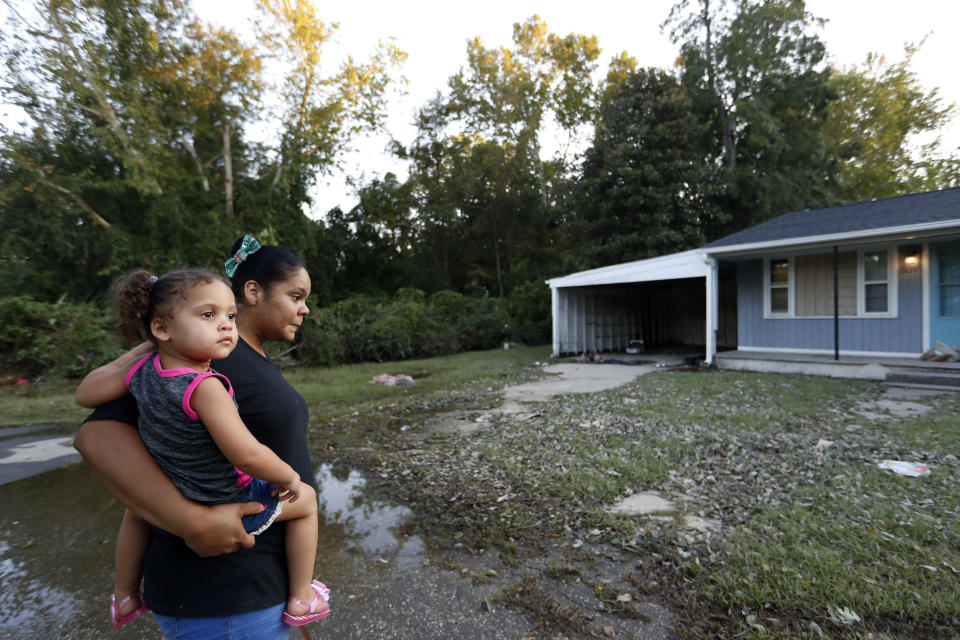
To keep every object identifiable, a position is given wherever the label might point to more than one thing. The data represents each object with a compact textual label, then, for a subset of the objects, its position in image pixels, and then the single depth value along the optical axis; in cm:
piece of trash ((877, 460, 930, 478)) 426
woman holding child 110
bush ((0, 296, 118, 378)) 1109
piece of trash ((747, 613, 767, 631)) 238
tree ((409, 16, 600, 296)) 2803
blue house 941
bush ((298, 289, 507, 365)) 1441
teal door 929
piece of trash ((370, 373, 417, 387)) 1034
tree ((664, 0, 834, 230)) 2088
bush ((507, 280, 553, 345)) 1884
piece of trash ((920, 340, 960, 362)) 888
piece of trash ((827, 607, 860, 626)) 239
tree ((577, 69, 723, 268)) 1948
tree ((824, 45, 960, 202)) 2688
